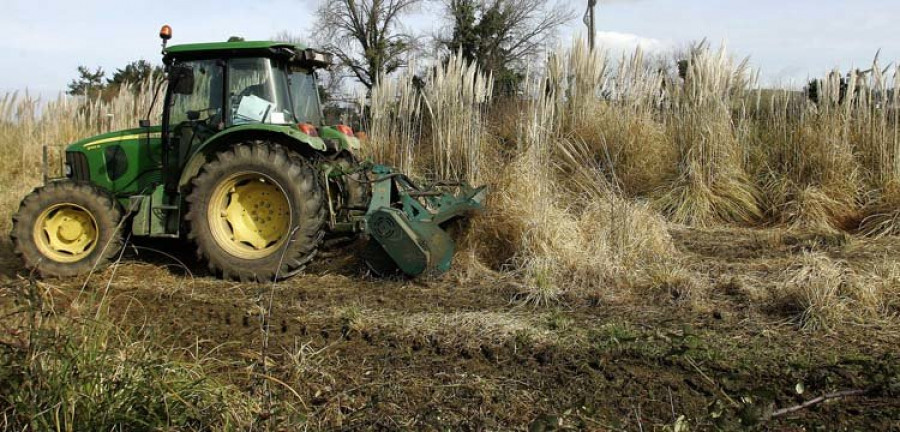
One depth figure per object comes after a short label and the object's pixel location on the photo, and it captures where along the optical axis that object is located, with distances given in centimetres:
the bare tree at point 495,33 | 2611
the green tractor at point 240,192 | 548
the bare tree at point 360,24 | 3020
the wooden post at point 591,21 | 1902
